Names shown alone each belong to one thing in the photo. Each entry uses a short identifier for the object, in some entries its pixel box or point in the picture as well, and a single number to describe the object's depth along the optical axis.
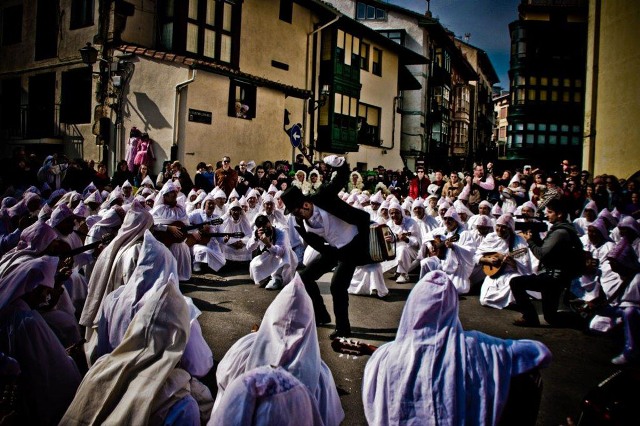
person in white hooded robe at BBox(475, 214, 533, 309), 8.07
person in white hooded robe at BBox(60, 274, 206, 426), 2.68
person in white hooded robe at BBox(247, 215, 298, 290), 9.11
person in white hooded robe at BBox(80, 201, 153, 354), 5.44
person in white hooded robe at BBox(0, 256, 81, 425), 3.40
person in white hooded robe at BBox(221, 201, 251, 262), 10.83
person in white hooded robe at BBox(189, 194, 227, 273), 10.20
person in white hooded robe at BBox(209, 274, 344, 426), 2.84
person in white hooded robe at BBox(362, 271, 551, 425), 2.63
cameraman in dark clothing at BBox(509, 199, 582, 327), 6.78
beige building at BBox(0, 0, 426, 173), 17.44
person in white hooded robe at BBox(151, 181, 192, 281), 8.96
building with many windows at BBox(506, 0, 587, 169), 49.28
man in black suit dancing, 6.31
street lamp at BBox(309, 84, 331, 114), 24.56
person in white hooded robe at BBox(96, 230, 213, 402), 3.32
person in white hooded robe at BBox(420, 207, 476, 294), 9.05
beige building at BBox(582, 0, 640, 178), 14.95
